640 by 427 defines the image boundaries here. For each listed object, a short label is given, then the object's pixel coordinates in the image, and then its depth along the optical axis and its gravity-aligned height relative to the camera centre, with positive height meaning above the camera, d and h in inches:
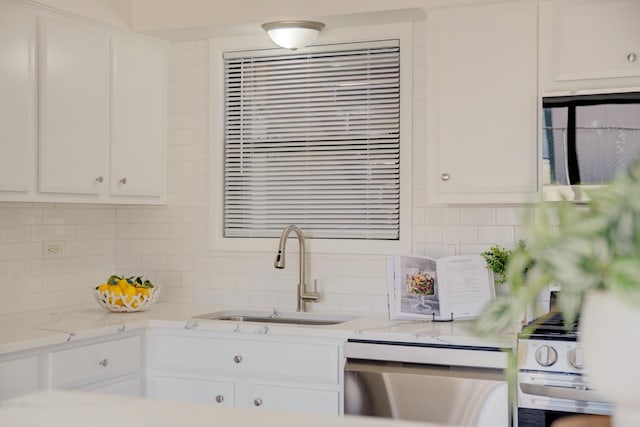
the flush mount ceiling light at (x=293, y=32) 159.6 +33.7
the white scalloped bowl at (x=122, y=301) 158.2 -16.6
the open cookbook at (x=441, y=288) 148.3 -13.3
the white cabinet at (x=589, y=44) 135.0 +27.0
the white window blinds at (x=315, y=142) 165.2 +14.0
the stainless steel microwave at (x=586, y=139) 132.8 +11.5
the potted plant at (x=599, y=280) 45.3 -3.7
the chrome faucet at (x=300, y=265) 162.6 -10.2
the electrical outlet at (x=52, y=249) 166.7 -7.4
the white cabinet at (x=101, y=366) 134.2 -25.5
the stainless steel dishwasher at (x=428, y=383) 127.6 -26.1
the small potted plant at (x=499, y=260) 148.6 -8.3
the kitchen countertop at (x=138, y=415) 71.6 -17.7
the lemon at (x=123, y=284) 159.0 -13.4
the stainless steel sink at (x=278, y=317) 161.3 -20.3
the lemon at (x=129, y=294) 158.1 -15.2
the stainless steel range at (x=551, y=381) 121.3 -24.2
